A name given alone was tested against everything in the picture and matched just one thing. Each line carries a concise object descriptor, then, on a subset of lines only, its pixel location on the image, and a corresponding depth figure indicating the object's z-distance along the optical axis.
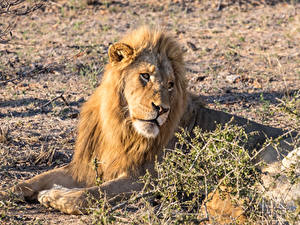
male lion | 9.07
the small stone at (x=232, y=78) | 16.28
